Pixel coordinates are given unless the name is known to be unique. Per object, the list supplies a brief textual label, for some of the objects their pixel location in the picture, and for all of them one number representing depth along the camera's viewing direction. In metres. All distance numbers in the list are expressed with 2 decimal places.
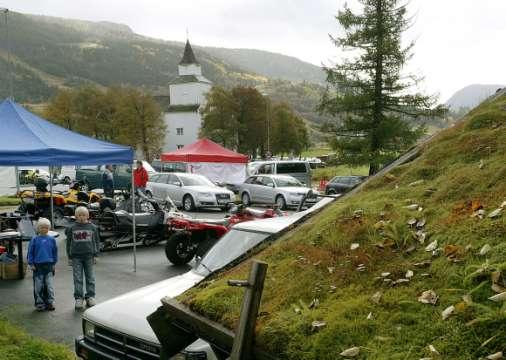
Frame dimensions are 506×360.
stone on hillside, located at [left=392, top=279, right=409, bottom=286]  2.39
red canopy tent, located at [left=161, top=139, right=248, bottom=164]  27.34
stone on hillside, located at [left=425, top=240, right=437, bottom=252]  2.49
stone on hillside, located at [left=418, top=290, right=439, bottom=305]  2.16
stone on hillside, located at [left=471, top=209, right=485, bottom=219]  2.52
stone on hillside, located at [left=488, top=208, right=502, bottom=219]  2.46
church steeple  91.81
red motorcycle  11.17
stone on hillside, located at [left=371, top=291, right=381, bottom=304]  2.34
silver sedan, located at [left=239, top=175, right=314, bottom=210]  22.80
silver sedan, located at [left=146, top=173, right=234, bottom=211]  21.82
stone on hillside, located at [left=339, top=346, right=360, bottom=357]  2.09
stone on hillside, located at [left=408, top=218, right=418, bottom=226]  2.78
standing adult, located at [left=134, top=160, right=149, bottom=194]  19.95
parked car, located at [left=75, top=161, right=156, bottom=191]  30.50
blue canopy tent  10.34
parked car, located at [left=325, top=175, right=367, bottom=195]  26.81
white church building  89.81
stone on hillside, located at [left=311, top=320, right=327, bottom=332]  2.29
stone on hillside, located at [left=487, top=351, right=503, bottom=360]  1.75
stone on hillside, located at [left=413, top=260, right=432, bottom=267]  2.41
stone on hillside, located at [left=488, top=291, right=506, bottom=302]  1.95
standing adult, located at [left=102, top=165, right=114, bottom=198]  23.05
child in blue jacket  7.96
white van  28.33
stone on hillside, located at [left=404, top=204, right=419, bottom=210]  2.94
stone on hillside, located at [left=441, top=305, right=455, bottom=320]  2.04
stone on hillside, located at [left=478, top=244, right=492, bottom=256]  2.24
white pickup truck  4.42
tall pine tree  30.72
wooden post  2.38
